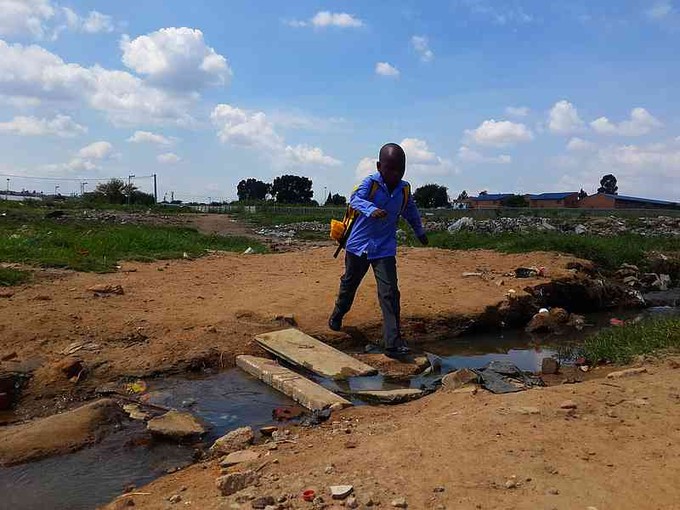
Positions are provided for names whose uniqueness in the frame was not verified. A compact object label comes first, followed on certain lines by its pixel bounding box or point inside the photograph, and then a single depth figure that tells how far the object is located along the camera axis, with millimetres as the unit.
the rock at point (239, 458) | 3058
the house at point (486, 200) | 73269
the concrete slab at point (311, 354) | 4977
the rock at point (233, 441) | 3439
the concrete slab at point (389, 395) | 4316
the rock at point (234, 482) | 2664
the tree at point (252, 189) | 91062
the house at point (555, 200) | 69625
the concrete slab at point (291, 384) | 4129
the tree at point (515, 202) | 60466
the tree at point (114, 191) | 58406
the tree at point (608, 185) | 82688
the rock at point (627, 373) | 4379
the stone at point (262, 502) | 2475
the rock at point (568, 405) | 3499
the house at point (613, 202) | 62844
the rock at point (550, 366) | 5281
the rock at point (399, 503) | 2424
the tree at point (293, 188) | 77625
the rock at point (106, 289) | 6939
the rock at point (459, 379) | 4543
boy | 5484
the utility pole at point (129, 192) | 61138
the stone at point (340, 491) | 2492
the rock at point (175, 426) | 3664
